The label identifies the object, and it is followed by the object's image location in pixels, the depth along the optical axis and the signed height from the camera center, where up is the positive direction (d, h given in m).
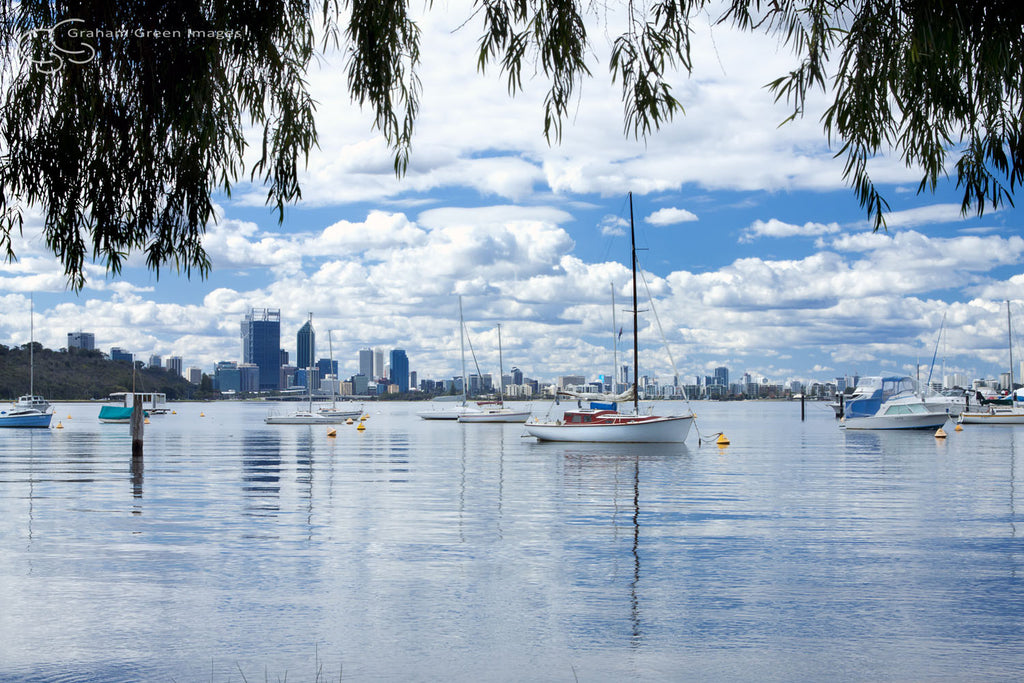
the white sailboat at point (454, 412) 120.22 -5.47
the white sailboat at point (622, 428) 57.53 -3.57
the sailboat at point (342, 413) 110.44 -4.62
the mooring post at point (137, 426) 46.25 -2.52
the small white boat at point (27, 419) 86.88 -3.85
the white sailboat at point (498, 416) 110.88 -5.13
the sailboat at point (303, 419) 106.06 -5.06
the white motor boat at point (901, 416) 82.94 -4.31
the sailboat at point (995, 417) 104.62 -5.54
